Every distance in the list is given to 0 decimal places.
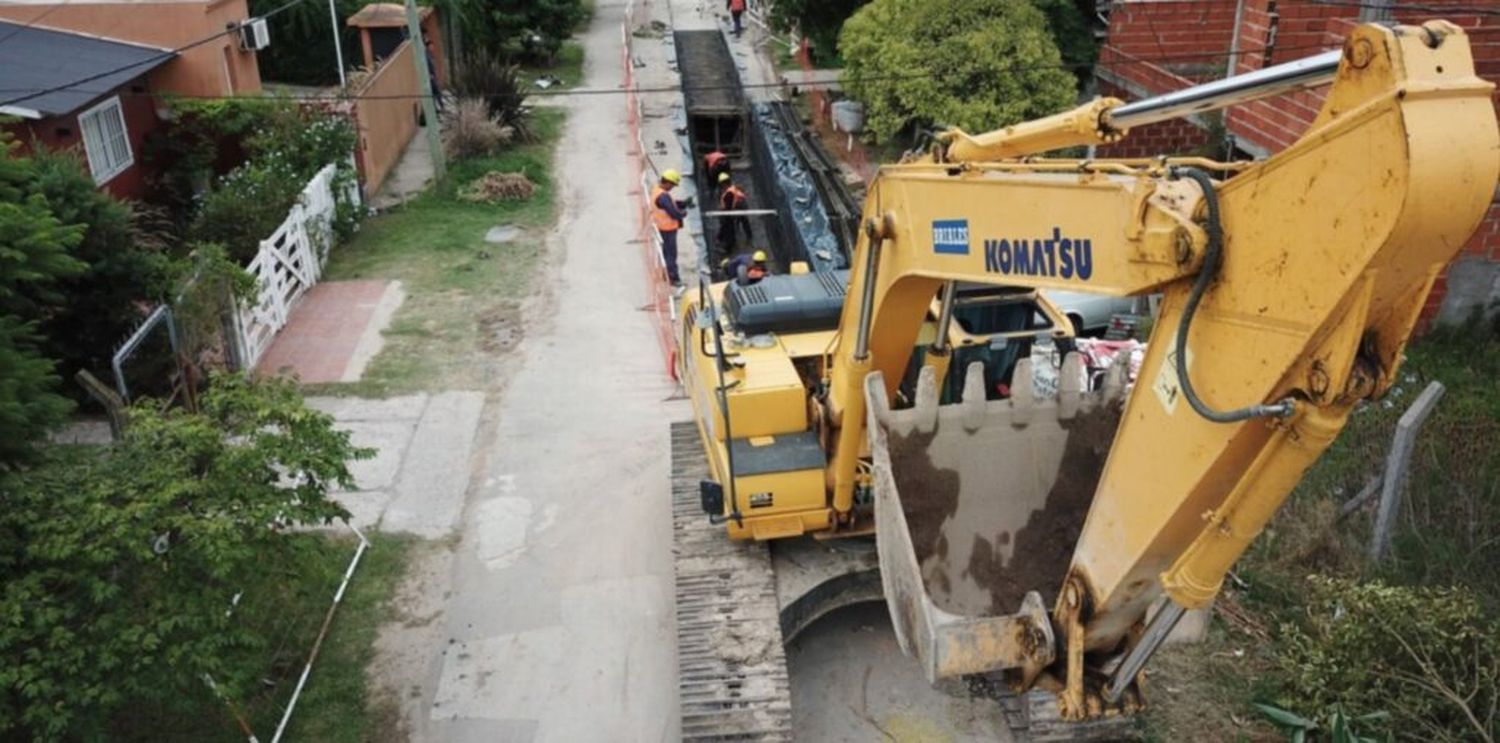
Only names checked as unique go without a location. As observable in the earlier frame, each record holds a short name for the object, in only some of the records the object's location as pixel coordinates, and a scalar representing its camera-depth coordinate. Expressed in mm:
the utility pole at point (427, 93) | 18250
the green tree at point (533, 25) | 26516
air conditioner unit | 18062
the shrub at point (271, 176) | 14117
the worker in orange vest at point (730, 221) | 17219
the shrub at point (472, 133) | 19906
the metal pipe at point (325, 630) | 7067
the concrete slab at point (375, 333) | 12500
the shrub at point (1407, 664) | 6020
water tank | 20328
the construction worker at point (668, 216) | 14859
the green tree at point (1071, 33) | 17516
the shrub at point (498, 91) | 21094
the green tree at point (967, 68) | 15703
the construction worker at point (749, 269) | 11242
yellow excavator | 3090
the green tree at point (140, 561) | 5617
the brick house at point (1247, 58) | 10258
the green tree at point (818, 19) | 20594
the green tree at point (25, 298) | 6773
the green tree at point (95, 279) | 10711
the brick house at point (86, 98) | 13258
